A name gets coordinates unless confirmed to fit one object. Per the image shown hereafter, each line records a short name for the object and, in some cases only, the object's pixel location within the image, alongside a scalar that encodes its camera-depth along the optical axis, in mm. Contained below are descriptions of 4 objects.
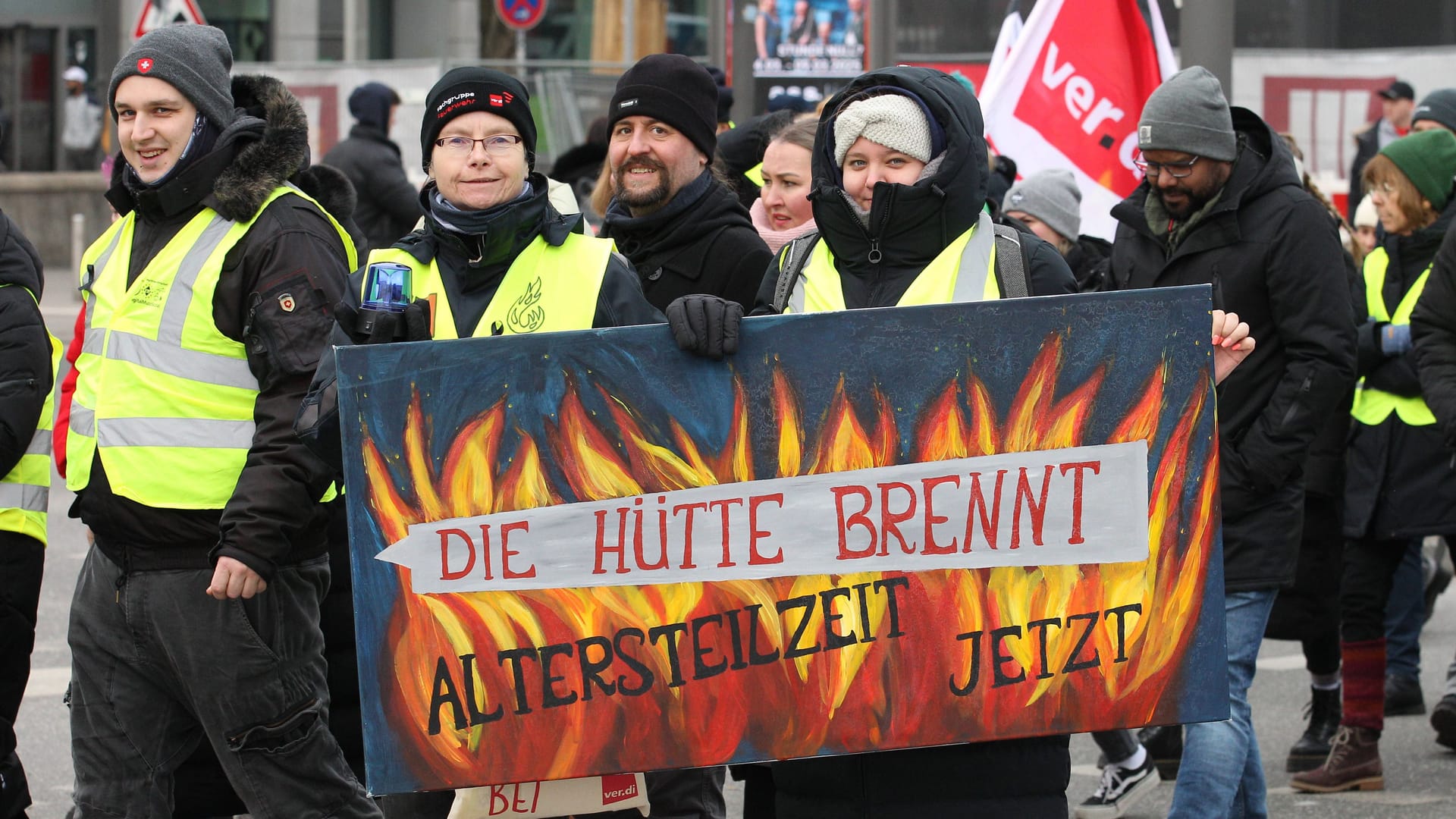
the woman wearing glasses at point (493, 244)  7578
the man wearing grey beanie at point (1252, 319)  9477
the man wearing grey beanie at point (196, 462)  8164
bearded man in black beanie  9680
